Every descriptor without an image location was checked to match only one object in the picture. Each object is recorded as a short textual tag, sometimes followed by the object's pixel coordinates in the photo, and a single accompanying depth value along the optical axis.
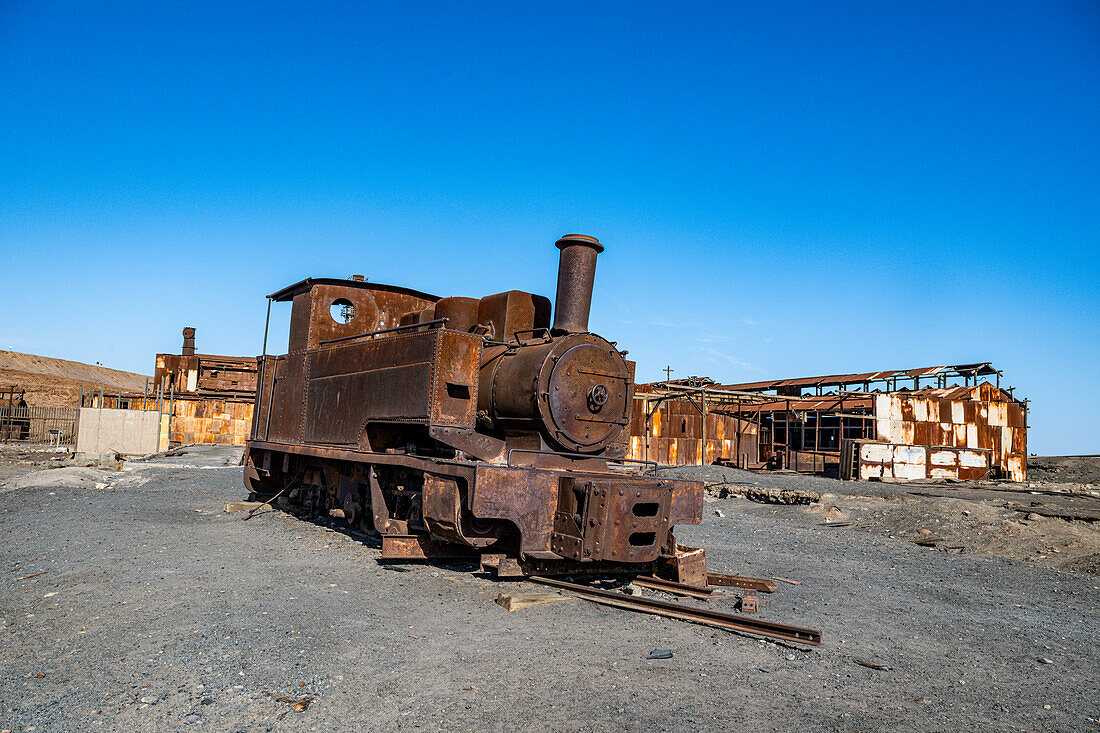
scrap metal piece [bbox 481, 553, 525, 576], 5.96
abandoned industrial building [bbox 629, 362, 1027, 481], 20.16
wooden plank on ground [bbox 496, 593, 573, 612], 5.26
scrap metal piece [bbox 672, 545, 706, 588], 6.14
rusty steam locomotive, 5.74
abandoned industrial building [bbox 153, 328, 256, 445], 28.77
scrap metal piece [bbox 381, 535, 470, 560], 6.55
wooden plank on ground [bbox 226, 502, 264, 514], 10.21
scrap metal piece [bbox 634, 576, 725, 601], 5.85
